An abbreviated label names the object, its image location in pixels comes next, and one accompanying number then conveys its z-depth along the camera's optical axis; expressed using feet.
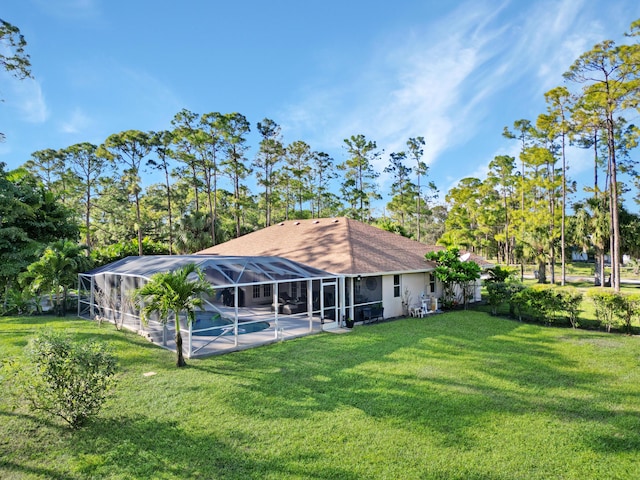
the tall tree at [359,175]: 127.44
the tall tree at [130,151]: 108.17
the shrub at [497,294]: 56.79
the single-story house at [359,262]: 52.60
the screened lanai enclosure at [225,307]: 41.24
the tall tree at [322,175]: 139.13
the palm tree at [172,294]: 30.14
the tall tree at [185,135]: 104.27
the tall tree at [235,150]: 105.09
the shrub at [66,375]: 20.07
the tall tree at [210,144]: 103.71
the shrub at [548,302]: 48.42
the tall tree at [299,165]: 128.27
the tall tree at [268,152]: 115.75
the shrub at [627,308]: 43.75
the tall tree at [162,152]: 108.58
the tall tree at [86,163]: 122.52
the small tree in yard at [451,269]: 58.80
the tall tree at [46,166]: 128.26
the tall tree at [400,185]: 134.62
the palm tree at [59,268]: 50.24
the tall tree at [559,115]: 85.61
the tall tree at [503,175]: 135.74
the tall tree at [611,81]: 64.69
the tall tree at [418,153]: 130.11
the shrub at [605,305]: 45.34
